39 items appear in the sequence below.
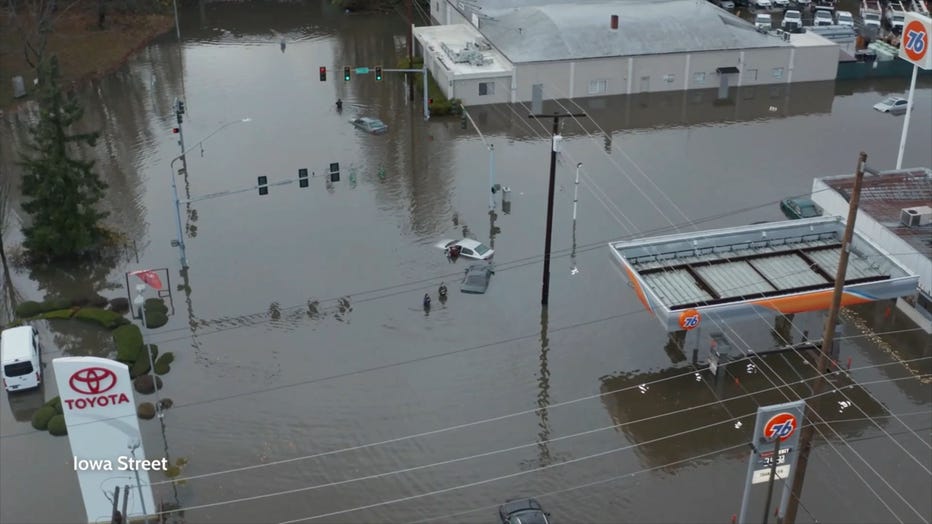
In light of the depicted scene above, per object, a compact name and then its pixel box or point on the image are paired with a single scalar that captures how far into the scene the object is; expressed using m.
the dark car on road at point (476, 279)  44.31
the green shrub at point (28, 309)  42.56
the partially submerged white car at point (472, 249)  47.16
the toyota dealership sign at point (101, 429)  26.67
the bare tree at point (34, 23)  73.19
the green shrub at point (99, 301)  43.78
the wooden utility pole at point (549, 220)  38.44
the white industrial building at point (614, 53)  69.12
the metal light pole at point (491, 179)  51.70
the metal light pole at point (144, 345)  31.94
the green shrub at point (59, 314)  42.50
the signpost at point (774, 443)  25.50
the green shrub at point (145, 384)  37.25
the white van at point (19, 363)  36.88
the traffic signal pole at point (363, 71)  57.47
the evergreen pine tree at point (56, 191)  44.47
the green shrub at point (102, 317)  41.84
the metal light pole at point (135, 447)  28.05
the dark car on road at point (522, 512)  29.97
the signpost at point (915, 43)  53.44
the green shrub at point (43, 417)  35.28
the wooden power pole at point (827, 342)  24.25
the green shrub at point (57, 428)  34.91
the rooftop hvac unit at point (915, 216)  43.59
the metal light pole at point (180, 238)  45.06
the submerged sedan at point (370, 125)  64.31
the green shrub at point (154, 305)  42.56
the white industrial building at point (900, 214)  41.69
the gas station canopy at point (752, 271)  37.03
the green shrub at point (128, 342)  38.69
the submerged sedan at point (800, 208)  51.28
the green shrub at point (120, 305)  43.38
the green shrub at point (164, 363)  38.59
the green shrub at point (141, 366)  38.25
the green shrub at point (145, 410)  35.75
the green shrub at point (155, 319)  41.75
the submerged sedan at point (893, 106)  68.38
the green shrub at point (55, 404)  36.03
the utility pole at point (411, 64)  69.94
